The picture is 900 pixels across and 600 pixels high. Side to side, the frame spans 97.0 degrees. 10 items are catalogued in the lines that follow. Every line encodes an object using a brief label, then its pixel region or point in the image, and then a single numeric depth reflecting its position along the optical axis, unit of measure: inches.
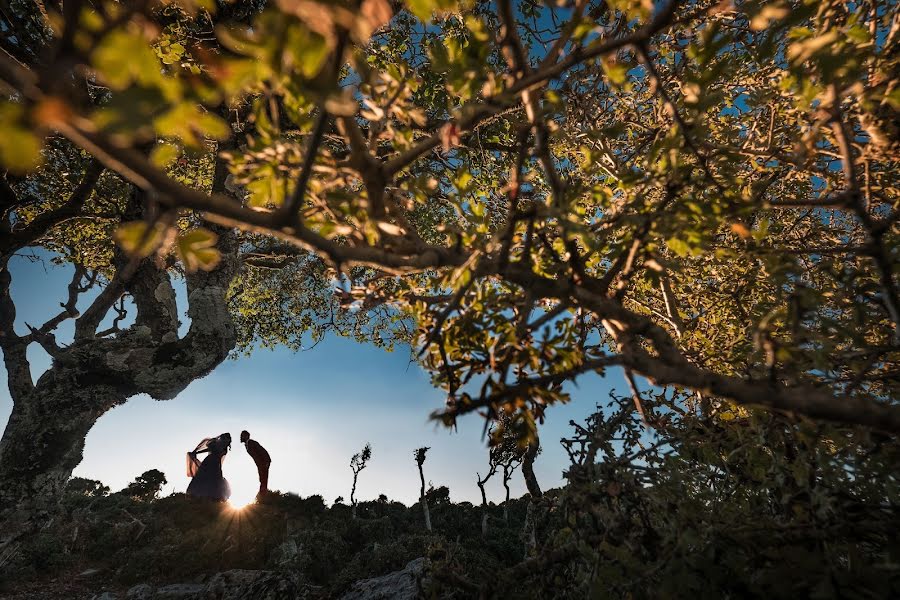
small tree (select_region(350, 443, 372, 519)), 805.2
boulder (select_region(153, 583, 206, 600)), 284.2
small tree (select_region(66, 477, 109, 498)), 764.3
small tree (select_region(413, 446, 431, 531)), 735.7
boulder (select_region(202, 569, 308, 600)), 231.7
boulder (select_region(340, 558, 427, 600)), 205.8
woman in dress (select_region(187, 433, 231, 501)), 554.9
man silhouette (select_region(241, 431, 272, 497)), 568.7
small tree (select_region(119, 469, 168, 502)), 743.0
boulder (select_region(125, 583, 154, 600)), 309.9
